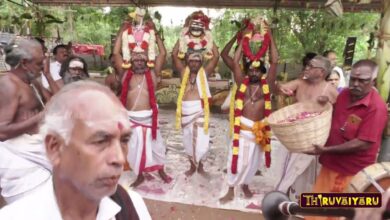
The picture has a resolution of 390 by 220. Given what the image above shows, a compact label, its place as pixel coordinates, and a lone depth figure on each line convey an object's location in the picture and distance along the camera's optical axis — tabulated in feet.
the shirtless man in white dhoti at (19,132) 10.07
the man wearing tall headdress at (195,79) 17.35
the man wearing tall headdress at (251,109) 15.48
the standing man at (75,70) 15.65
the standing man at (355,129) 10.19
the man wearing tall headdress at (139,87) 16.57
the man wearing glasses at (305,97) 13.71
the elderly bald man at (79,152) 4.35
